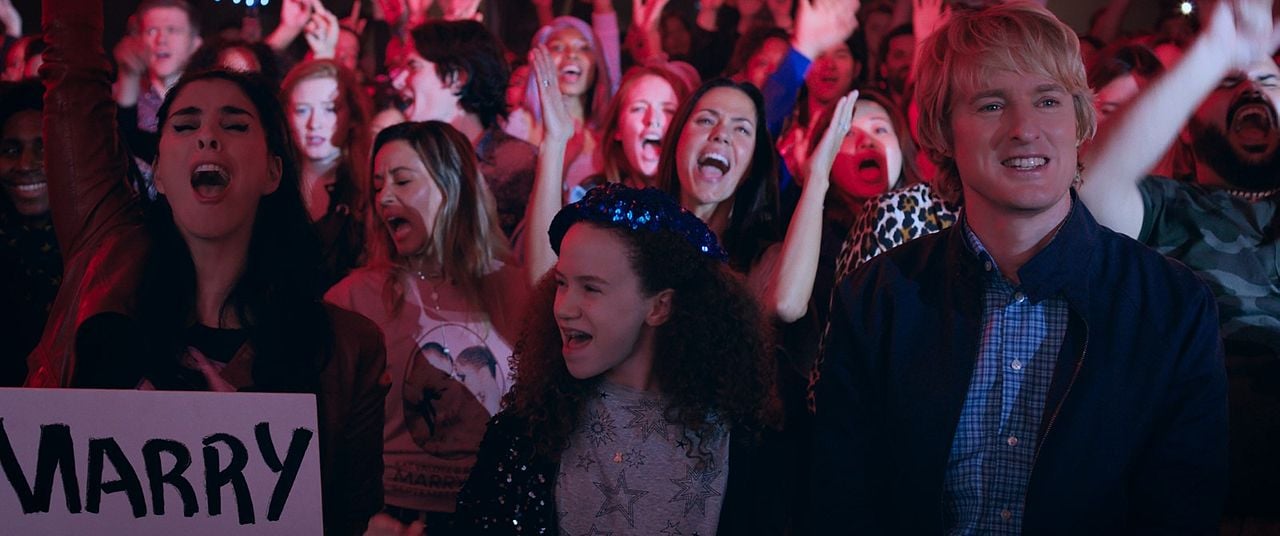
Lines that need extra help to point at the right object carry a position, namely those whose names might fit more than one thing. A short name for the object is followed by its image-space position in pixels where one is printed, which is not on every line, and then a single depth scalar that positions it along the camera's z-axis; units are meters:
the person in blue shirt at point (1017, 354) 1.66
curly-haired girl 2.00
